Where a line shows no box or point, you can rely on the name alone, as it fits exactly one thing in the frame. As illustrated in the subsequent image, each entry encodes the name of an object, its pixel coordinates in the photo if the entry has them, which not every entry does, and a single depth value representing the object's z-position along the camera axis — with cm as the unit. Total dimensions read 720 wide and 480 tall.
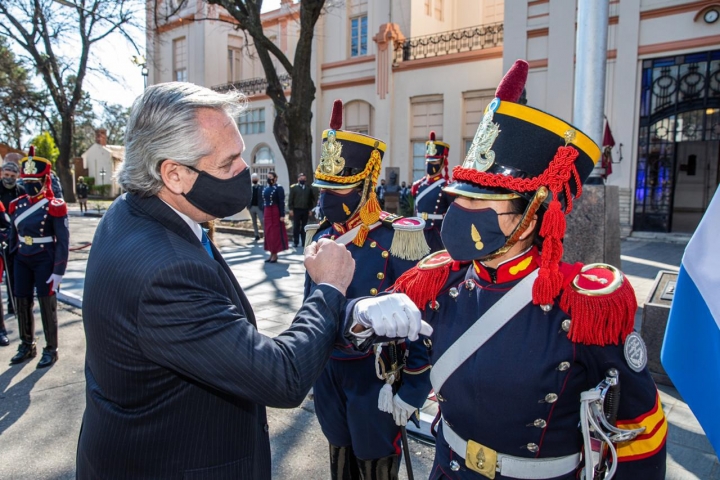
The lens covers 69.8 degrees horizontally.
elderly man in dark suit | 141
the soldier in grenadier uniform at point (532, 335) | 171
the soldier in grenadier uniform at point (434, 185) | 940
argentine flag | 180
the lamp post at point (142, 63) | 2291
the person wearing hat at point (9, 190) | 672
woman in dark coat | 1140
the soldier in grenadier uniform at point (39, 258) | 544
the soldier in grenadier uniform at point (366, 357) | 256
